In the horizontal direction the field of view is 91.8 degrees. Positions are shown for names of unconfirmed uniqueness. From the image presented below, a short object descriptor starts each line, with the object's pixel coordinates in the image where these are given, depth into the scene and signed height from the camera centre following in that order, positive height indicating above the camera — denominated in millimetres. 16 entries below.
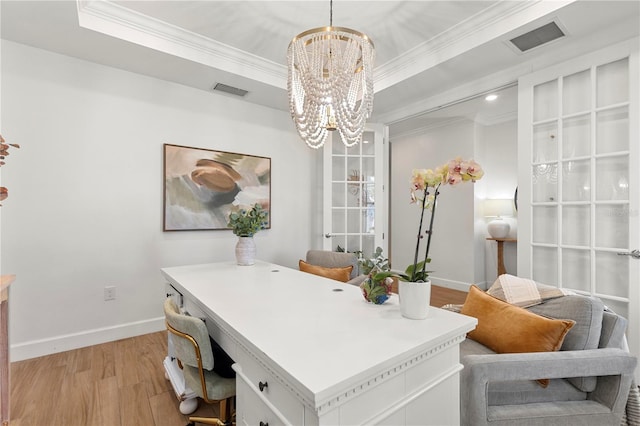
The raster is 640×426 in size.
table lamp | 4383 -4
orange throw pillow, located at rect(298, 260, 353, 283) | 2721 -525
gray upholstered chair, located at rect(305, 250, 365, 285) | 3002 -463
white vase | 2416 -299
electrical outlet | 2783 -724
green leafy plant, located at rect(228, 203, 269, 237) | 2371 -70
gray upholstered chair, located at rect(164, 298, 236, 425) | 1251 -607
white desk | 781 -407
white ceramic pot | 1177 -326
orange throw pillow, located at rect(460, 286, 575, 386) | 1437 -574
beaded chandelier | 1872 +833
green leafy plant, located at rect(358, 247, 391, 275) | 1384 -231
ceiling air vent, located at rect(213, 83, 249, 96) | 3222 +1319
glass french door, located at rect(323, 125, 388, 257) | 3830 +254
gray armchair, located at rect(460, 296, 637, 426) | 1280 -714
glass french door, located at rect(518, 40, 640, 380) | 2113 +267
